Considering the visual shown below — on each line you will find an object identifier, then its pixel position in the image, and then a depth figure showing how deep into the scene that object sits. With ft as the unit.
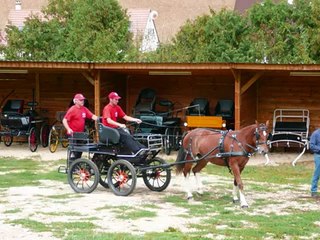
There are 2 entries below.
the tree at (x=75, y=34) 91.76
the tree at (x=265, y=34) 87.40
